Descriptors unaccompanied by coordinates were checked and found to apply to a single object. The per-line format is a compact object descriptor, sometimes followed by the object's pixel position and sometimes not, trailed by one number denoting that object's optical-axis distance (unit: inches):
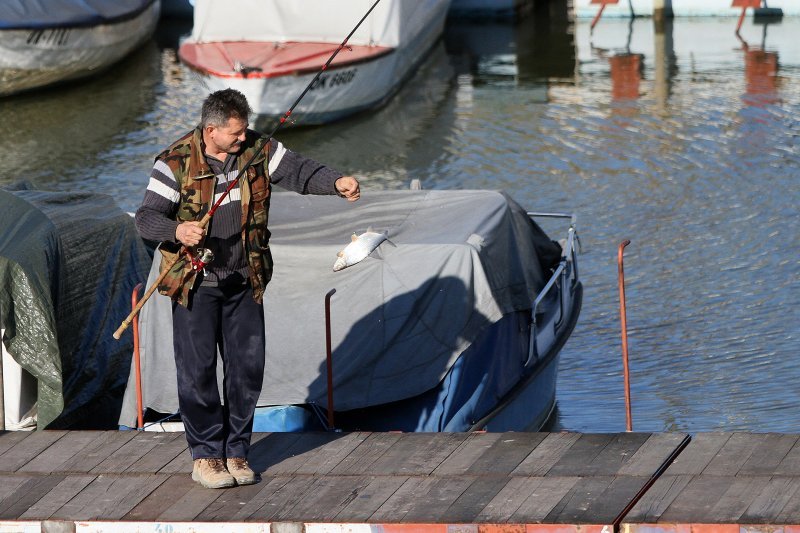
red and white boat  1462.8
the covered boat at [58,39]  1651.1
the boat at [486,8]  2162.9
